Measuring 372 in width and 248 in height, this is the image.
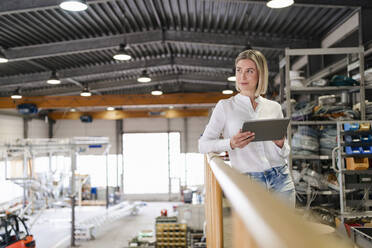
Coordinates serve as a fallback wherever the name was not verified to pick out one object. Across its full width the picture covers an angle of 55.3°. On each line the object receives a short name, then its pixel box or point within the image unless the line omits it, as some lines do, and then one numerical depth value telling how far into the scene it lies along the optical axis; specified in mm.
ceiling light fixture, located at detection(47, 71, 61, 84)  10641
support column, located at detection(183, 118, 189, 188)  22425
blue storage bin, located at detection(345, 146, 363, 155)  4761
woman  1875
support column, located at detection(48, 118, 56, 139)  22703
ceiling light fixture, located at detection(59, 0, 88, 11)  4918
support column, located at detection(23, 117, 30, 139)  19859
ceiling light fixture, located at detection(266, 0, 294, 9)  5242
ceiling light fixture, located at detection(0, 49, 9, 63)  8333
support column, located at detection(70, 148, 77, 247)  11882
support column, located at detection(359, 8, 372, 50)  6676
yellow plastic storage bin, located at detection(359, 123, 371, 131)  4689
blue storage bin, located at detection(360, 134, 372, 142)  4707
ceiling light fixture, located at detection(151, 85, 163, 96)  13270
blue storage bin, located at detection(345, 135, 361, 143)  4781
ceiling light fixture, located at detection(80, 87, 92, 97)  12786
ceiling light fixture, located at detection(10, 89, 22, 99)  13094
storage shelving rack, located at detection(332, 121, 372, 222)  4738
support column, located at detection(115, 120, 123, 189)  22522
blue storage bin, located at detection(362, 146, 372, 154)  4718
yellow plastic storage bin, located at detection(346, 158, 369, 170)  4789
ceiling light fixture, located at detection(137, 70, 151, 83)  10836
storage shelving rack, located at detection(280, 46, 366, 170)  5328
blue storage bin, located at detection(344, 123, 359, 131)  4730
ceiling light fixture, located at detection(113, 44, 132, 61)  8060
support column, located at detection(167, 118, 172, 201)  22500
